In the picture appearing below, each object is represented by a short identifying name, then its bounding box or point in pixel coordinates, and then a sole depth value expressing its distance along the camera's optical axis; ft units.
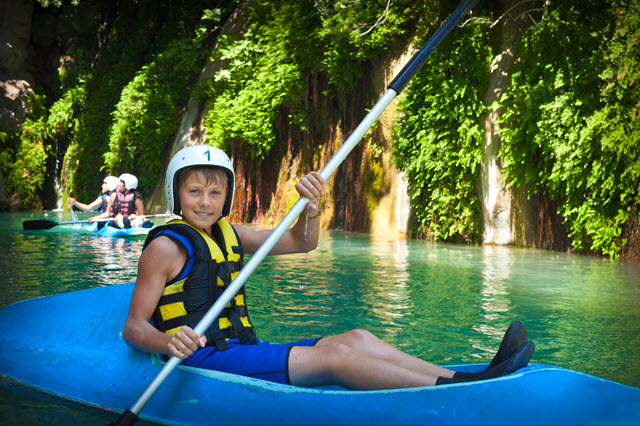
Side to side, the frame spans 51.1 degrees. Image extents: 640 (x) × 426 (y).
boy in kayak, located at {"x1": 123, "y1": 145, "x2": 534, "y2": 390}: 7.93
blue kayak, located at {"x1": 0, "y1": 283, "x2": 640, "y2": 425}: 7.30
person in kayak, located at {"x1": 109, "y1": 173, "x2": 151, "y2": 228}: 36.88
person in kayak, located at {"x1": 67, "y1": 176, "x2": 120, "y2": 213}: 38.87
